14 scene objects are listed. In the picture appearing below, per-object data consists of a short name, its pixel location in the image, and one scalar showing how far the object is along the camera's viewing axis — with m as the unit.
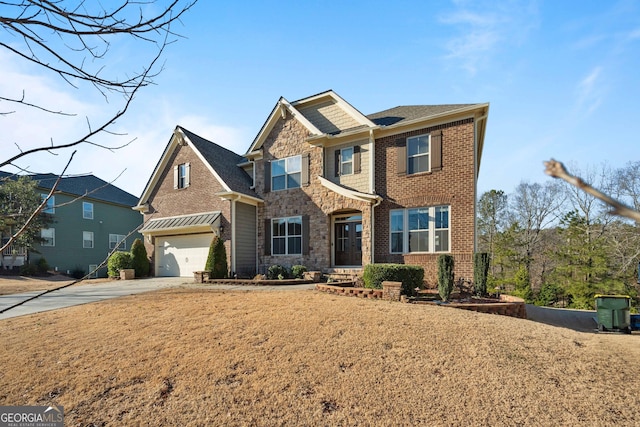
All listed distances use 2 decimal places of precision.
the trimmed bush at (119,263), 16.97
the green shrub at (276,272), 14.53
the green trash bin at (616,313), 10.52
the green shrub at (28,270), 22.38
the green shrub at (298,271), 14.13
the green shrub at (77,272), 25.05
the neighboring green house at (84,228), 25.50
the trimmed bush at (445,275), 9.11
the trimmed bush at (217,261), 14.13
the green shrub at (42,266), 23.23
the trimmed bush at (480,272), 10.46
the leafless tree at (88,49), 1.80
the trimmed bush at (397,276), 9.62
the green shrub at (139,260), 17.06
